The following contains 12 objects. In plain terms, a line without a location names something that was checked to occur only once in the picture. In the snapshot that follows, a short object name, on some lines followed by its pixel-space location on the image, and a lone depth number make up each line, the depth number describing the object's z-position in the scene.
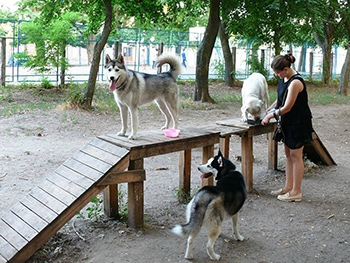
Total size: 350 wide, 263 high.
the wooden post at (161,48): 19.98
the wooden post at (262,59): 23.91
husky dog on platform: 5.21
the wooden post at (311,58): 28.38
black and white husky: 4.20
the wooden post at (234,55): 23.36
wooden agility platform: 4.23
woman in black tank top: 5.64
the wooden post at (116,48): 18.48
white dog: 6.71
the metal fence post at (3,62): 15.98
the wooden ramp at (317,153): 7.62
